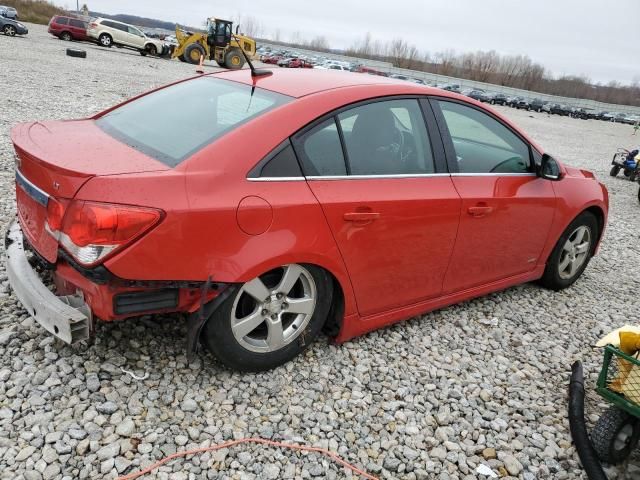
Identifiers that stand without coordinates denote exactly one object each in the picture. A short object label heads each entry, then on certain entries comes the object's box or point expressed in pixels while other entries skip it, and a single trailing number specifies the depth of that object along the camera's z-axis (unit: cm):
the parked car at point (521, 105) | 5338
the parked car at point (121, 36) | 3288
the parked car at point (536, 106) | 5416
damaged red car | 237
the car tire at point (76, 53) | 2248
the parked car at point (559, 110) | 5509
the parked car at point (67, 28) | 3216
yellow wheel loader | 2983
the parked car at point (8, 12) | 3281
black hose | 262
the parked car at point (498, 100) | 5203
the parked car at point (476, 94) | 5073
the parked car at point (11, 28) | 2784
